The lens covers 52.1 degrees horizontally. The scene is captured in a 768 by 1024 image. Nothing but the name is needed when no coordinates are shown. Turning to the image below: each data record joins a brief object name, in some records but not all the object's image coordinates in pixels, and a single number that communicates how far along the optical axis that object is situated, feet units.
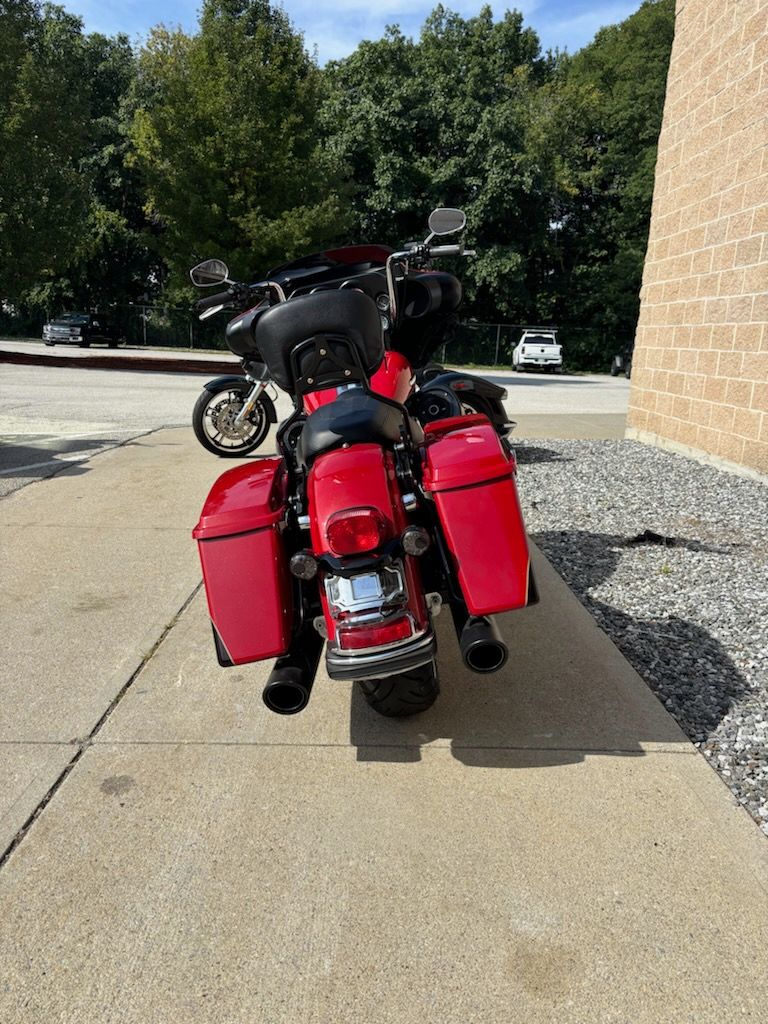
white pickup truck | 107.65
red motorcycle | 7.84
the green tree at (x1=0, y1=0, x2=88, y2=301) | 67.67
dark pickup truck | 109.60
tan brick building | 23.13
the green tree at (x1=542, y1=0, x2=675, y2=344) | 118.73
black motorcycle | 12.95
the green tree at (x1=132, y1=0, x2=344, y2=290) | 75.72
